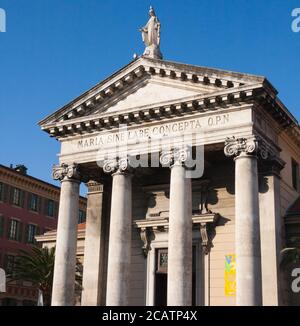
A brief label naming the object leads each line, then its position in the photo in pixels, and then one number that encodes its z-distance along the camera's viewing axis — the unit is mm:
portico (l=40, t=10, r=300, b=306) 26578
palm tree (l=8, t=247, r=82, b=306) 38188
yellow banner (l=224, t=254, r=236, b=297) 28297
